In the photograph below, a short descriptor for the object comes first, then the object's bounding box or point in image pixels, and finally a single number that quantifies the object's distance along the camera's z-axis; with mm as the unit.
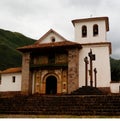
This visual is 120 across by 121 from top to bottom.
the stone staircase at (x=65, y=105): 14086
